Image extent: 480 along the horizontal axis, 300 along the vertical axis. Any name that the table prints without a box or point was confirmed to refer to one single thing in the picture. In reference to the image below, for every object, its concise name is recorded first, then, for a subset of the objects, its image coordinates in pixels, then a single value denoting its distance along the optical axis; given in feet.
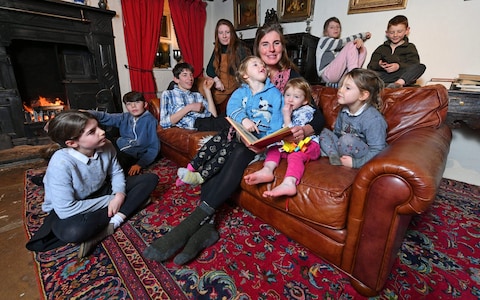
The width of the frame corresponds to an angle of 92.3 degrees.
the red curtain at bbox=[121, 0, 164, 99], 12.48
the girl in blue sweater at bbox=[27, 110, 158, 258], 3.85
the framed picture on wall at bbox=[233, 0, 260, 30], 13.61
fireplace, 9.62
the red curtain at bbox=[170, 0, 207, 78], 14.32
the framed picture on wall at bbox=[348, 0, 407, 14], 8.76
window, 14.57
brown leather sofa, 2.93
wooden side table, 6.42
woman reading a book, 3.87
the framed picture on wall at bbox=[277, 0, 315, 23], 11.33
